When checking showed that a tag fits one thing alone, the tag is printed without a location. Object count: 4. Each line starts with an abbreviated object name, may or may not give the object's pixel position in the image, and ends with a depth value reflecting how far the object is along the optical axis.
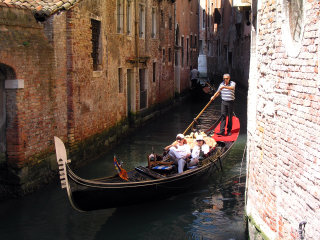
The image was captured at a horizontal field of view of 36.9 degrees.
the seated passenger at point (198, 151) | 8.48
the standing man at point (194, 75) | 22.99
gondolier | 10.05
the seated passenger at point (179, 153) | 8.16
